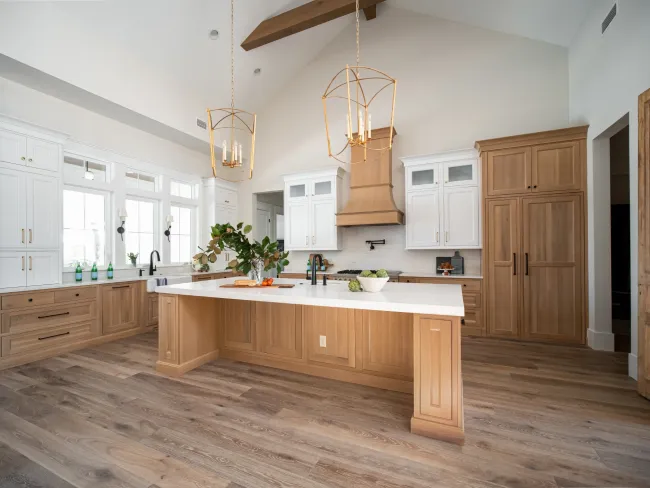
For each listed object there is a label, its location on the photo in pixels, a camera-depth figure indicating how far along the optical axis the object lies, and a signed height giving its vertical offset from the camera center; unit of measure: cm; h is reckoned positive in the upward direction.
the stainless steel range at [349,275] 475 -49
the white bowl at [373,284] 236 -30
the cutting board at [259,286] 290 -39
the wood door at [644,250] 245 -6
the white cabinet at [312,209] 547 +64
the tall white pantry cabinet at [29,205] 327 +46
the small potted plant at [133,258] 489 -20
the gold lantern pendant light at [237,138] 603 +215
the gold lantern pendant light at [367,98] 549 +276
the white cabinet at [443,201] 452 +65
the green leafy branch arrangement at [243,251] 276 -5
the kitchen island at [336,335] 193 -80
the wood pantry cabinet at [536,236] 387 +9
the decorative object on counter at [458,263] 488 -31
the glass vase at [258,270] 290 -24
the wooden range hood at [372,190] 494 +89
